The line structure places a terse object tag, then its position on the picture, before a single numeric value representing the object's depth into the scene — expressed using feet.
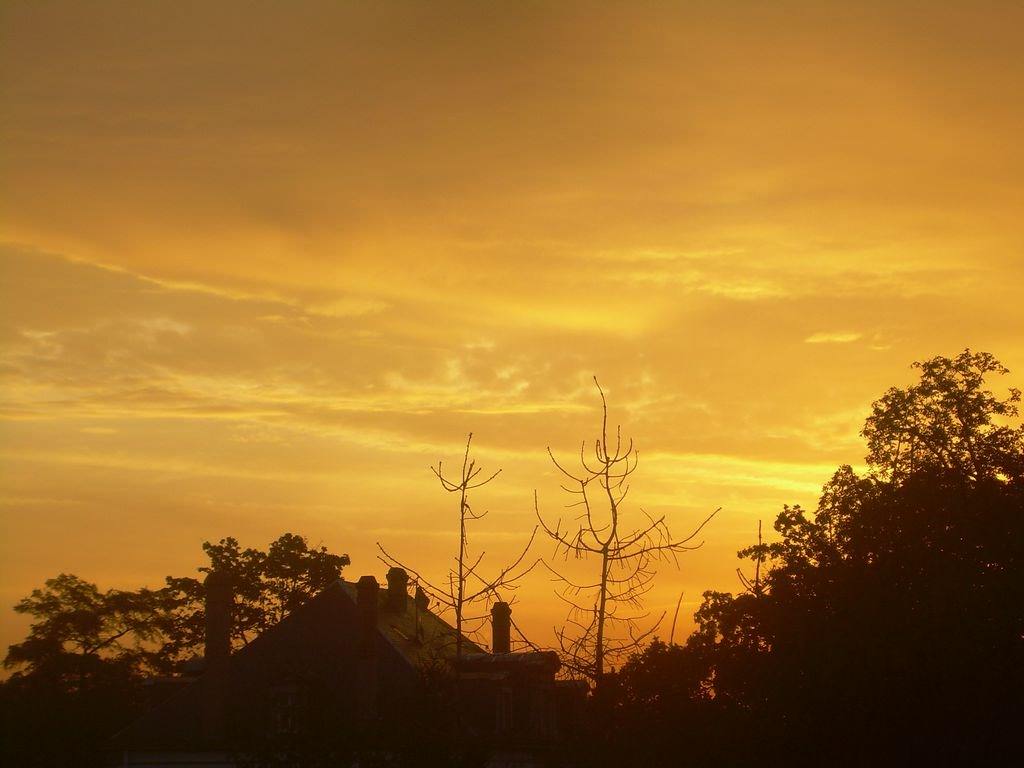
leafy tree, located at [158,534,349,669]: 235.81
